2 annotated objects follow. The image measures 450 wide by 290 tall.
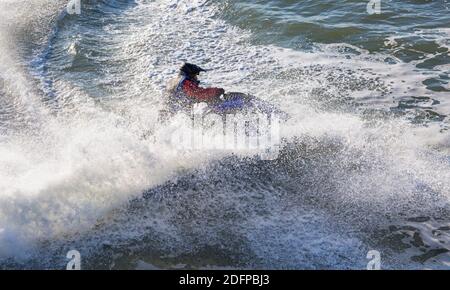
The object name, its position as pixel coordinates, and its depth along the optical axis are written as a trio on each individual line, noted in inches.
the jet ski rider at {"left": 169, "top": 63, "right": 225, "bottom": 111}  746.2
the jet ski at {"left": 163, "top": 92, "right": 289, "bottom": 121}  751.7
